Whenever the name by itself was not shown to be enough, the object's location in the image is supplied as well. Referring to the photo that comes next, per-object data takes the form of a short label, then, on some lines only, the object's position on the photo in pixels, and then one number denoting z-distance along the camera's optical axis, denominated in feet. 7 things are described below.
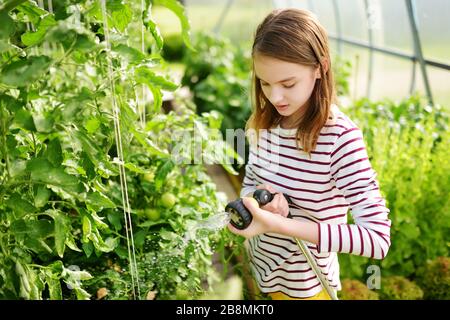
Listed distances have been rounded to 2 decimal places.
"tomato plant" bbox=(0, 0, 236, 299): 3.22
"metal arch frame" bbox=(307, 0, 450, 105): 10.57
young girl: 3.94
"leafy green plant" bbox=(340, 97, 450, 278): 6.98
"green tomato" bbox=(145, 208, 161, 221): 5.41
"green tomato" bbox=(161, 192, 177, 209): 5.52
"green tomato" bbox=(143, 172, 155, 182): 5.76
